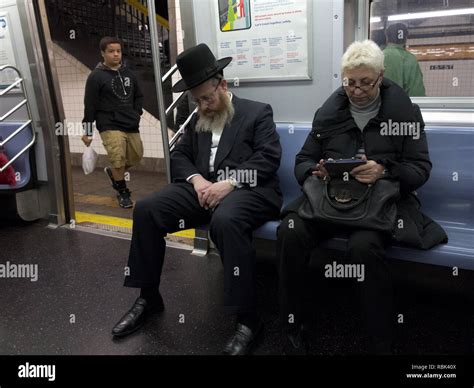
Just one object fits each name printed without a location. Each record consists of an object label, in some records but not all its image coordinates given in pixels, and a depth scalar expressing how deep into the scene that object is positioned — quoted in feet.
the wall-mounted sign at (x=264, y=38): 8.71
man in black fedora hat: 6.84
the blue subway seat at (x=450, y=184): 7.43
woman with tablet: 6.07
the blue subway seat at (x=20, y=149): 13.48
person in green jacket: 8.48
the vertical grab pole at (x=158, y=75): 9.55
